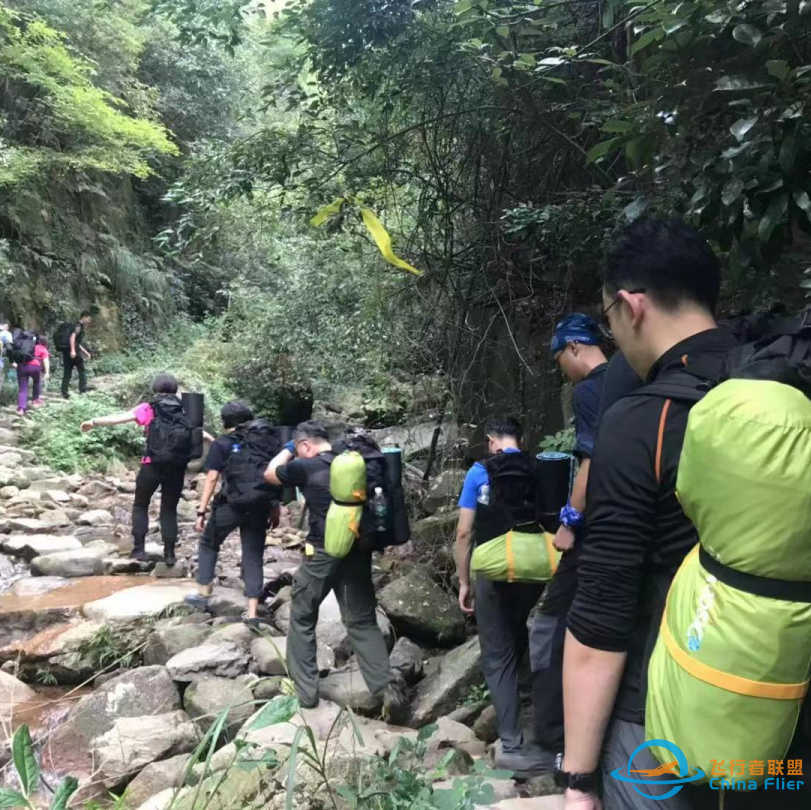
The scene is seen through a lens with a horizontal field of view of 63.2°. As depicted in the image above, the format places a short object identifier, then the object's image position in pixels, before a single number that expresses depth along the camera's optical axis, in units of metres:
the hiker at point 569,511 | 1.98
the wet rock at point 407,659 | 4.68
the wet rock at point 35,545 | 7.19
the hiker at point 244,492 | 5.27
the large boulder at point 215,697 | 3.86
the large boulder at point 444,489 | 7.36
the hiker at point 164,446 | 6.34
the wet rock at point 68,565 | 6.72
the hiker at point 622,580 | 1.27
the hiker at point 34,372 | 11.88
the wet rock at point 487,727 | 3.90
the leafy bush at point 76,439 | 10.77
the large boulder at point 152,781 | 3.03
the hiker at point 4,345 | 11.59
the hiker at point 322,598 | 4.02
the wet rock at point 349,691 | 4.12
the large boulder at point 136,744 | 3.21
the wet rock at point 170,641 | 4.89
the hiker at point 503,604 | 3.48
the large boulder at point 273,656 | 4.55
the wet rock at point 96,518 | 8.63
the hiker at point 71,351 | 13.07
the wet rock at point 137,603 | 5.46
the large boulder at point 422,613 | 5.20
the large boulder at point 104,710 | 3.82
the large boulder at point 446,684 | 4.21
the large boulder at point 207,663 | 4.39
